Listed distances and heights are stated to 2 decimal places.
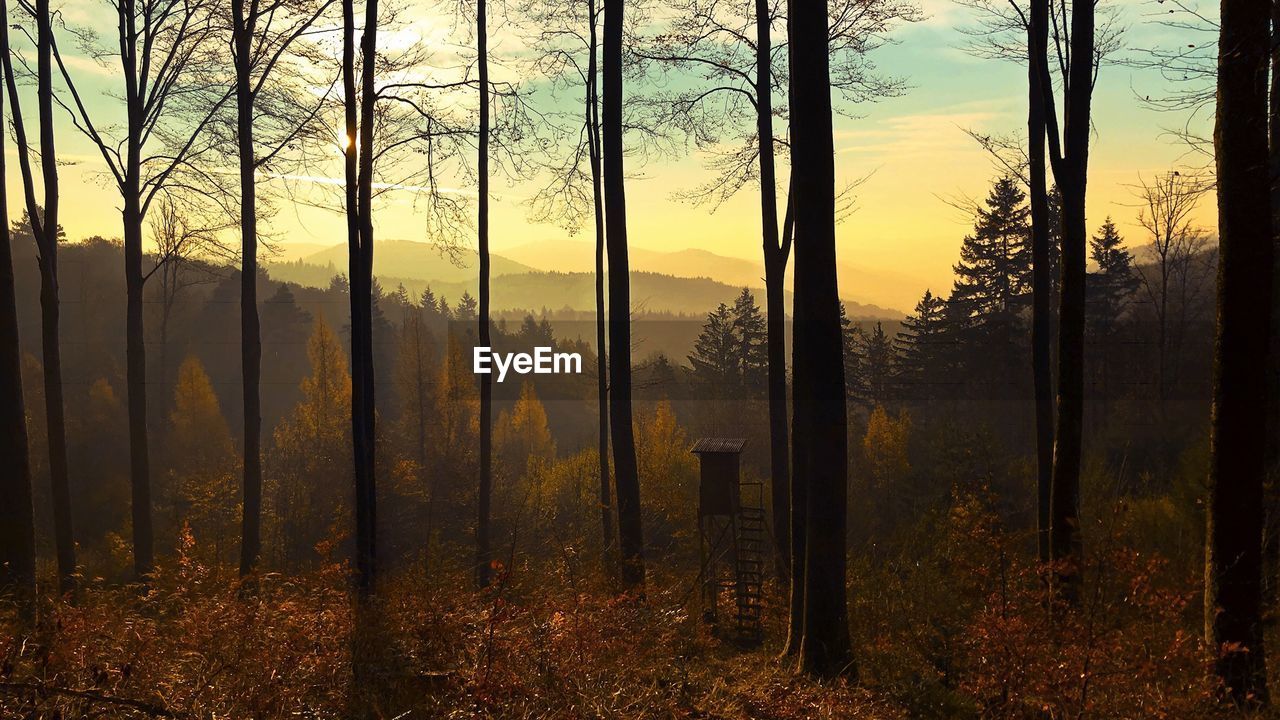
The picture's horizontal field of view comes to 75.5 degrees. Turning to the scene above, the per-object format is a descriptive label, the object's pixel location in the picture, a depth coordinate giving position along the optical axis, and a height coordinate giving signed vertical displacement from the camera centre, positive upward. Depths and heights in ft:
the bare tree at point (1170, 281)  92.73 +11.58
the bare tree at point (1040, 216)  35.86 +7.39
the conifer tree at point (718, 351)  164.45 +4.55
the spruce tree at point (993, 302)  112.47 +9.54
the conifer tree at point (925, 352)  121.19 +2.67
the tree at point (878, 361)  148.46 +1.83
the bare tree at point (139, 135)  47.91 +14.69
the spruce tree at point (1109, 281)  122.11 +12.77
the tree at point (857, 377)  155.94 -1.12
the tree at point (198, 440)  109.91 -9.38
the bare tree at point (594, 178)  51.42 +13.22
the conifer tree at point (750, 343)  164.45 +6.08
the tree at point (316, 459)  94.54 -11.43
